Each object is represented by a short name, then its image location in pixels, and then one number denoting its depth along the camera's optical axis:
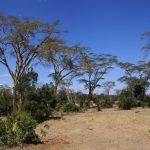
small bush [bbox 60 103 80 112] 14.34
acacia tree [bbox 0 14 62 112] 13.81
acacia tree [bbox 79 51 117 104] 21.86
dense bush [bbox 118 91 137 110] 15.63
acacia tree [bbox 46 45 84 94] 19.36
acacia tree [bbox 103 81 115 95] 32.08
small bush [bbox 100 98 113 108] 18.02
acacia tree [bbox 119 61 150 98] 25.38
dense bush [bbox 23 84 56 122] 10.64
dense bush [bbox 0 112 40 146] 5.64
